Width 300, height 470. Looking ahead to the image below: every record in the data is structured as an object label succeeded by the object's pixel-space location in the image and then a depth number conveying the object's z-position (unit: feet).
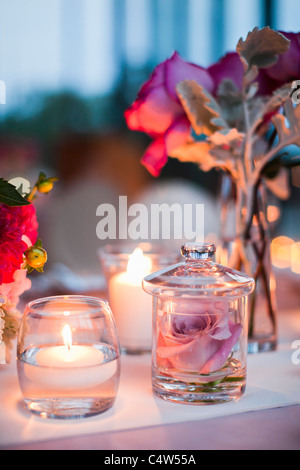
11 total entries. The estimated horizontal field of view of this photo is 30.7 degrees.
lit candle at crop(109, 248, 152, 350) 2.51
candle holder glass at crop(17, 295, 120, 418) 1.65
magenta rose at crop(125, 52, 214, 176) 2.39
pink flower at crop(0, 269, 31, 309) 2.09
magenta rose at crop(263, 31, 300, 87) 2.40
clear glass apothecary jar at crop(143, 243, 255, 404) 1.78
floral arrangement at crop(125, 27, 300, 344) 2.29
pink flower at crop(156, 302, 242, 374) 1.77
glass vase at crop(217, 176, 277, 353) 2.50
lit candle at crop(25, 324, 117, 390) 1.63
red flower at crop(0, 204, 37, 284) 1.94
